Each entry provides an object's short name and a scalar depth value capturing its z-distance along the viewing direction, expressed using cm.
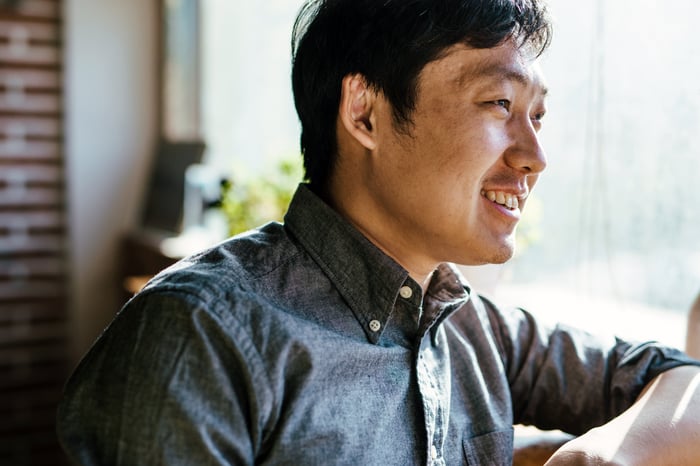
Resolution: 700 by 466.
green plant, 269
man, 98
